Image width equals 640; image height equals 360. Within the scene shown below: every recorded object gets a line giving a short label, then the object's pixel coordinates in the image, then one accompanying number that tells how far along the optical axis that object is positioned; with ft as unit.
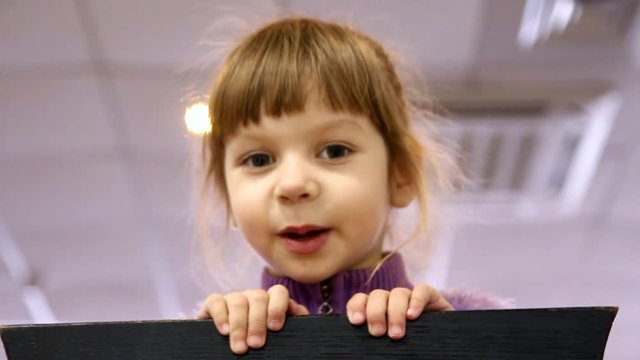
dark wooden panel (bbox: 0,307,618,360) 2.75
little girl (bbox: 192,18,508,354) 3.20
